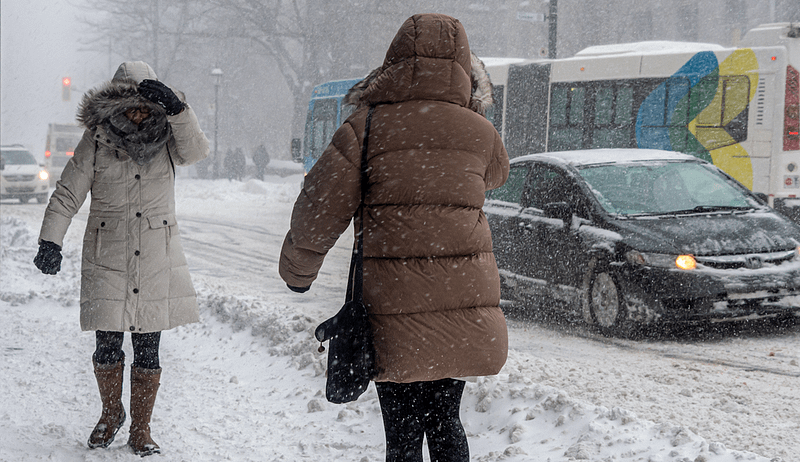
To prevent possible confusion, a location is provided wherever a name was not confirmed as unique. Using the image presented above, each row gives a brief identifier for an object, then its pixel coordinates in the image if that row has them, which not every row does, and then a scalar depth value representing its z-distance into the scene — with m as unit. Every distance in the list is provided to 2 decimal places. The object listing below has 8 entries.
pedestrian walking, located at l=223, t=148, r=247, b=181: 33.78
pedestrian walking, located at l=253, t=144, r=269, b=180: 33.34
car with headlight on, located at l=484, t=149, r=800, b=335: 6.79
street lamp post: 32.17
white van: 24.77
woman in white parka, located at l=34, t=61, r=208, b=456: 3.94
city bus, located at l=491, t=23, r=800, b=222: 13.73
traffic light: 37.29
